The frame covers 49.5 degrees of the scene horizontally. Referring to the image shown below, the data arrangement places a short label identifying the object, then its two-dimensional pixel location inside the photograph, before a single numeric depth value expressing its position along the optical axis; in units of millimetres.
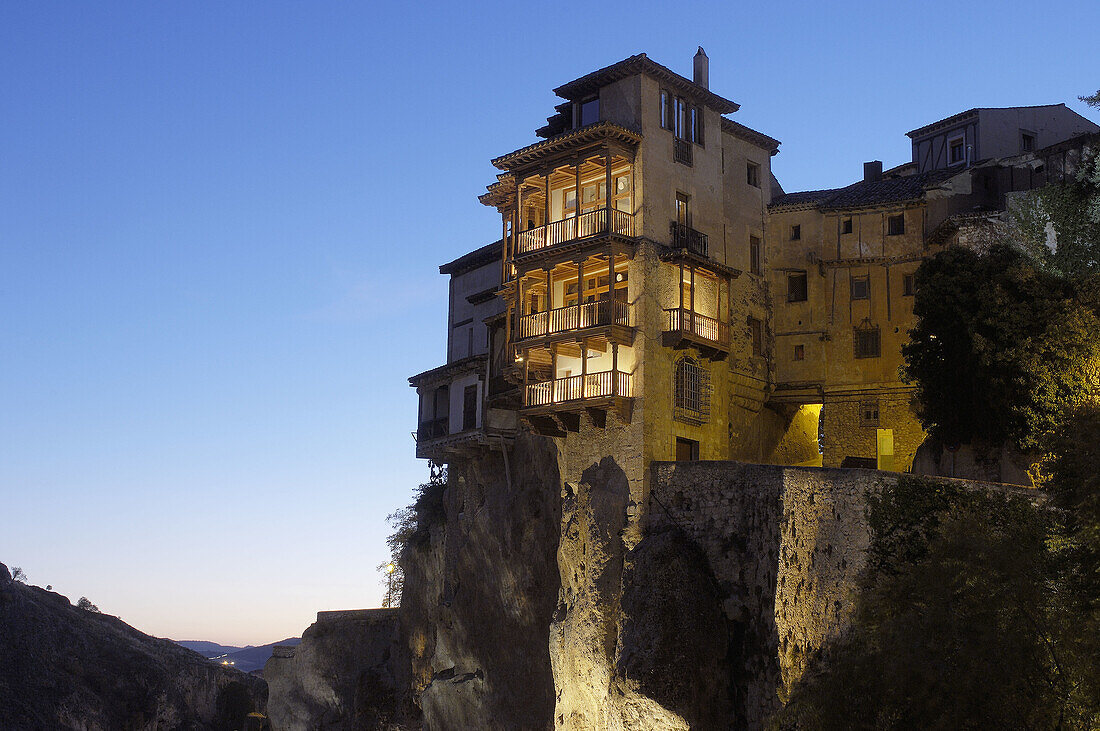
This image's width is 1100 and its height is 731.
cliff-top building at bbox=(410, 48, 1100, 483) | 46781
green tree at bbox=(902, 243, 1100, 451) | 37812
